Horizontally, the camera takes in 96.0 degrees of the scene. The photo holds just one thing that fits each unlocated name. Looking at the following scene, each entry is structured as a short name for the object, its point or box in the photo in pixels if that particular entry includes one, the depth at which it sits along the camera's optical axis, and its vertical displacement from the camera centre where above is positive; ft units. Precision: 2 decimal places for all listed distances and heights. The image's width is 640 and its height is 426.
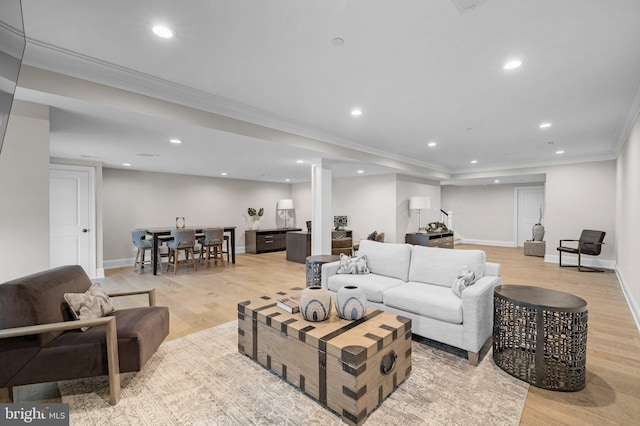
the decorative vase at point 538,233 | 26.86 -2.13
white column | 17.87 +0.22
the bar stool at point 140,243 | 20.06 -2.25
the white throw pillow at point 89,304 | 6.83 -2.32
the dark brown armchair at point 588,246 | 19.24 -2.40
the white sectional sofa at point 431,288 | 7.88 -2.60
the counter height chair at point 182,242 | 19.58 -2.12
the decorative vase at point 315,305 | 7.01 -2.30
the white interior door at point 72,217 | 16.83 -0.35
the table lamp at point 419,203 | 25.34 +0.65
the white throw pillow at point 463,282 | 8.57 -2.16
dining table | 19.33 -1.91
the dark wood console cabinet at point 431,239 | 24.27 -2.51
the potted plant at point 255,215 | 30.71 -0.47
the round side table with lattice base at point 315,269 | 12.89 -2.65
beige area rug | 5.81 -4.20
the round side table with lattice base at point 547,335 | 6.69 -3.03
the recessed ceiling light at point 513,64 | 8.15 +4.22
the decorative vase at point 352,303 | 7.07 -2.29
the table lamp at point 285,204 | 32.19 +0.74
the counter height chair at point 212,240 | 21.26 -2.19
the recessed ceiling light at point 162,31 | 6.58 +4.19
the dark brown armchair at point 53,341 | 5.87 -2.84
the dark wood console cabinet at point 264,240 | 28.48 -3.01
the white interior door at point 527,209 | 30.53 +0.13
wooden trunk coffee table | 5.61 -3.17
